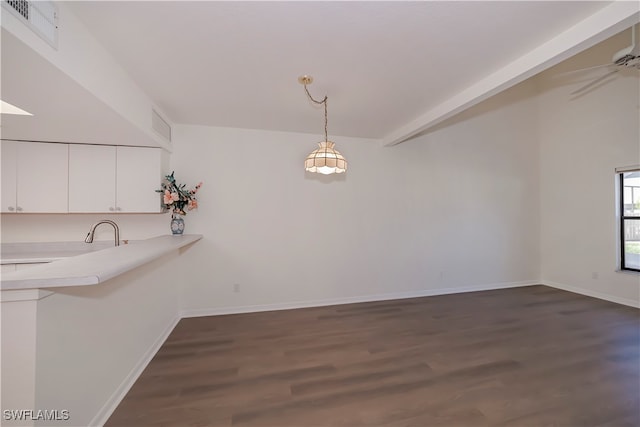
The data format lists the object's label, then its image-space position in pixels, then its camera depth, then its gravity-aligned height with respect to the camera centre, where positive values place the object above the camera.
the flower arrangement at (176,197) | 3.12 +0.21
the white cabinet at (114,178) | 2.86 +0.40
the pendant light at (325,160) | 2.42 +0.53
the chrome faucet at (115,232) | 2.86 -0.25
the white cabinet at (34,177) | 2.67 +0.38
